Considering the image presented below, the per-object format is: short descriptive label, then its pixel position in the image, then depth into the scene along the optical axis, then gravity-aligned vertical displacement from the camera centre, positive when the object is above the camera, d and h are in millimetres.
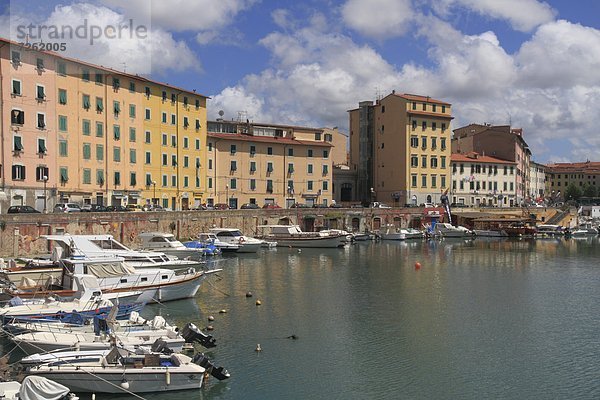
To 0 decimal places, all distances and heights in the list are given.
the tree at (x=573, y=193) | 181175 +2497
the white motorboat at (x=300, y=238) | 75625 -4576
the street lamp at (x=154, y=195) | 78875 +914
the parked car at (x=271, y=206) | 87438 -635
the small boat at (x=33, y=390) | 18625 -5917
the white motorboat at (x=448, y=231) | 95250 -4692
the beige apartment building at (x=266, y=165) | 90688 +5784
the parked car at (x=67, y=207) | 60688 -514
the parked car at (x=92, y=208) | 63412 -638
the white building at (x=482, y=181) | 112312 +3990
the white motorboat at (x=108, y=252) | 37625 -3263
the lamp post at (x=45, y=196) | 63250 +654
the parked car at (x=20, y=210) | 56028 -737
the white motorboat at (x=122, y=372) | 21094 -6042
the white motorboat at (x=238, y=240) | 68062 -4360
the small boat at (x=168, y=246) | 57656 -4322
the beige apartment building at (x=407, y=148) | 103688 +9432
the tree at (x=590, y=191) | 182988 +3126
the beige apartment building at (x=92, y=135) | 61281 +7945
